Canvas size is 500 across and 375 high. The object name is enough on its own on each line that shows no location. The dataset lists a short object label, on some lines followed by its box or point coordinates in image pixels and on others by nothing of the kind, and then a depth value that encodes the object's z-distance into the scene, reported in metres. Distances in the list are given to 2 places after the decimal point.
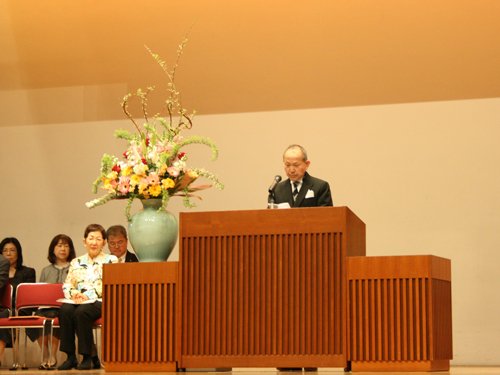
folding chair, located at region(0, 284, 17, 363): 9.49
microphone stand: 6.80
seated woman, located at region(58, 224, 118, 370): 8.51
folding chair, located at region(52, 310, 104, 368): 8.83
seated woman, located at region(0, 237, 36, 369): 9.93
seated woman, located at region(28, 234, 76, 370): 9.78
